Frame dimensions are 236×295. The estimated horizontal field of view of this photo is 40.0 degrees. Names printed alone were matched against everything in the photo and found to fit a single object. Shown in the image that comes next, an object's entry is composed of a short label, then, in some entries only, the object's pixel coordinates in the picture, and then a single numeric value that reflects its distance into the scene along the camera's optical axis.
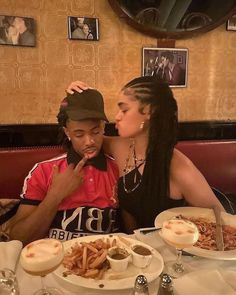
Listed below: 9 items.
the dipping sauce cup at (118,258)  1.11
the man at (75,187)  1.62
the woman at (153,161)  1.64
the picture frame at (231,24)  2.51
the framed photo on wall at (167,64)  2.41
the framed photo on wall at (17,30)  2.07
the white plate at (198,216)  1.18
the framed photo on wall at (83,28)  2.21
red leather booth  2.05
